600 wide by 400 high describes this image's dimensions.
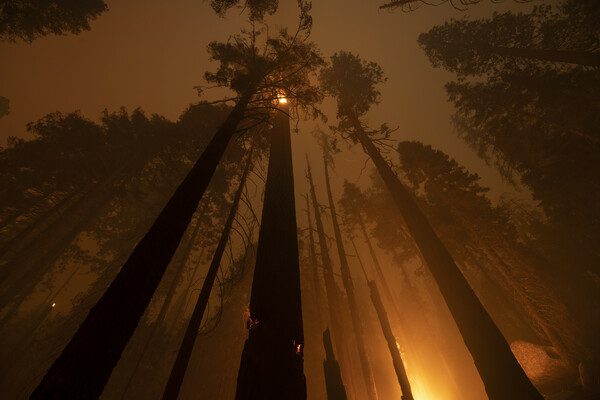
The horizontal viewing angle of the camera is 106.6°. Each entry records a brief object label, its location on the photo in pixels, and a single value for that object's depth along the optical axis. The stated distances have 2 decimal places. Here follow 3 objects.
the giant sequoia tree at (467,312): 3.78
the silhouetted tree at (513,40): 12.08
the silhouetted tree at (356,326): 9.52
